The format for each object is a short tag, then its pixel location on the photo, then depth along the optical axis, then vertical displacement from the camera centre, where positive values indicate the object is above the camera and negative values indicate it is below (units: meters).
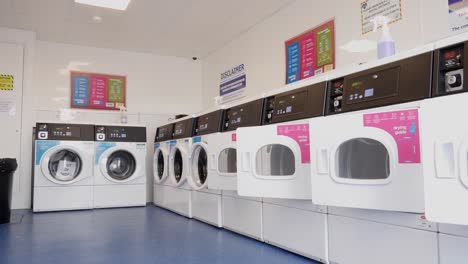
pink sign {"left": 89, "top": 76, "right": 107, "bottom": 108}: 5.28 +0.93
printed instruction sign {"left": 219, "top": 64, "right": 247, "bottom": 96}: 4.83 +1.02
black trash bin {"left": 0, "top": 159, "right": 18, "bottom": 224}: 3.54 -0.30
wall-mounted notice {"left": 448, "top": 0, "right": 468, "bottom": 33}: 2.27 +0.87
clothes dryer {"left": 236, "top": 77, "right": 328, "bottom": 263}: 2.04 -0.09
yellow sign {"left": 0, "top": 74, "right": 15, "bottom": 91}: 4.61 +0.95
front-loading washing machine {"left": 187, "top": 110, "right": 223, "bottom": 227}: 3.17 -0.17
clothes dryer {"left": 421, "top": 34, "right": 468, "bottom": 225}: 1.10 -0.02
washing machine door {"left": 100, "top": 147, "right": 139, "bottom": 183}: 4.65 -0.12
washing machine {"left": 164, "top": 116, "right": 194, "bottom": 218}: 3.70 -0.16
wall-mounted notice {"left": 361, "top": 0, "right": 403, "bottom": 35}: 2.79 +1.13
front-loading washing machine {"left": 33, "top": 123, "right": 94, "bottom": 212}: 4.34 -0.13
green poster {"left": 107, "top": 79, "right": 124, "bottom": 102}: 5.39 +0.97
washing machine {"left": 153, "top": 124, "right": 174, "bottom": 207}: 4.36 -0.08
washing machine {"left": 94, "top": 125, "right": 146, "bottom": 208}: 4.66 -0.13
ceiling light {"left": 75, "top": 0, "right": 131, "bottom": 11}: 3.78 +1.60
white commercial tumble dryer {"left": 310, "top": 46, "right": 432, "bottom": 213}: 1.44 +0.06
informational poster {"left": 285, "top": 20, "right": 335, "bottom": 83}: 3.39 +1.00
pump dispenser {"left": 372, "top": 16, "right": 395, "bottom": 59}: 1.86 +0.55
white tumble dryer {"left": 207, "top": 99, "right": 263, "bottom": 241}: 2.64 -0.12
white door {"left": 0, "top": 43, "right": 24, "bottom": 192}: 4.59 +0.73
